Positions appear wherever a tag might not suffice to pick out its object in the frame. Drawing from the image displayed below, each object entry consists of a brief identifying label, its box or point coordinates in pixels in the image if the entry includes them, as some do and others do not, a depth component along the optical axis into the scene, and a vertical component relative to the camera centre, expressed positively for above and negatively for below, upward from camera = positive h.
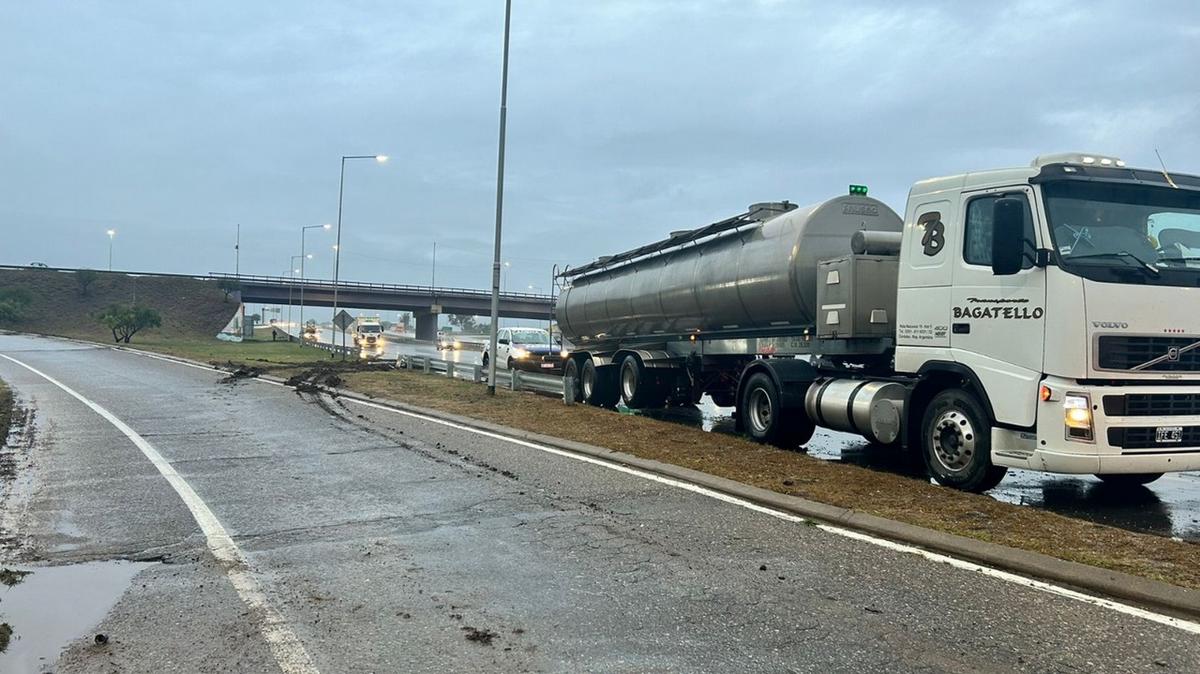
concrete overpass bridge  80.00 +3.65
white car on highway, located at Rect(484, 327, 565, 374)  24.05 -0.37
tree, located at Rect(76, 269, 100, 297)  78.14 +4.29
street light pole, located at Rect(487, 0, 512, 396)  17.92 +3.64
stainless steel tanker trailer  10.15 +0.43
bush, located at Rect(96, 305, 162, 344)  48.16 +0.40
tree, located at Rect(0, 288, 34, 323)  65.56 +1.58
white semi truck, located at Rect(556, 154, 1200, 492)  7.14 +0.32
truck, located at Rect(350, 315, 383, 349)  55.16 +0.13
